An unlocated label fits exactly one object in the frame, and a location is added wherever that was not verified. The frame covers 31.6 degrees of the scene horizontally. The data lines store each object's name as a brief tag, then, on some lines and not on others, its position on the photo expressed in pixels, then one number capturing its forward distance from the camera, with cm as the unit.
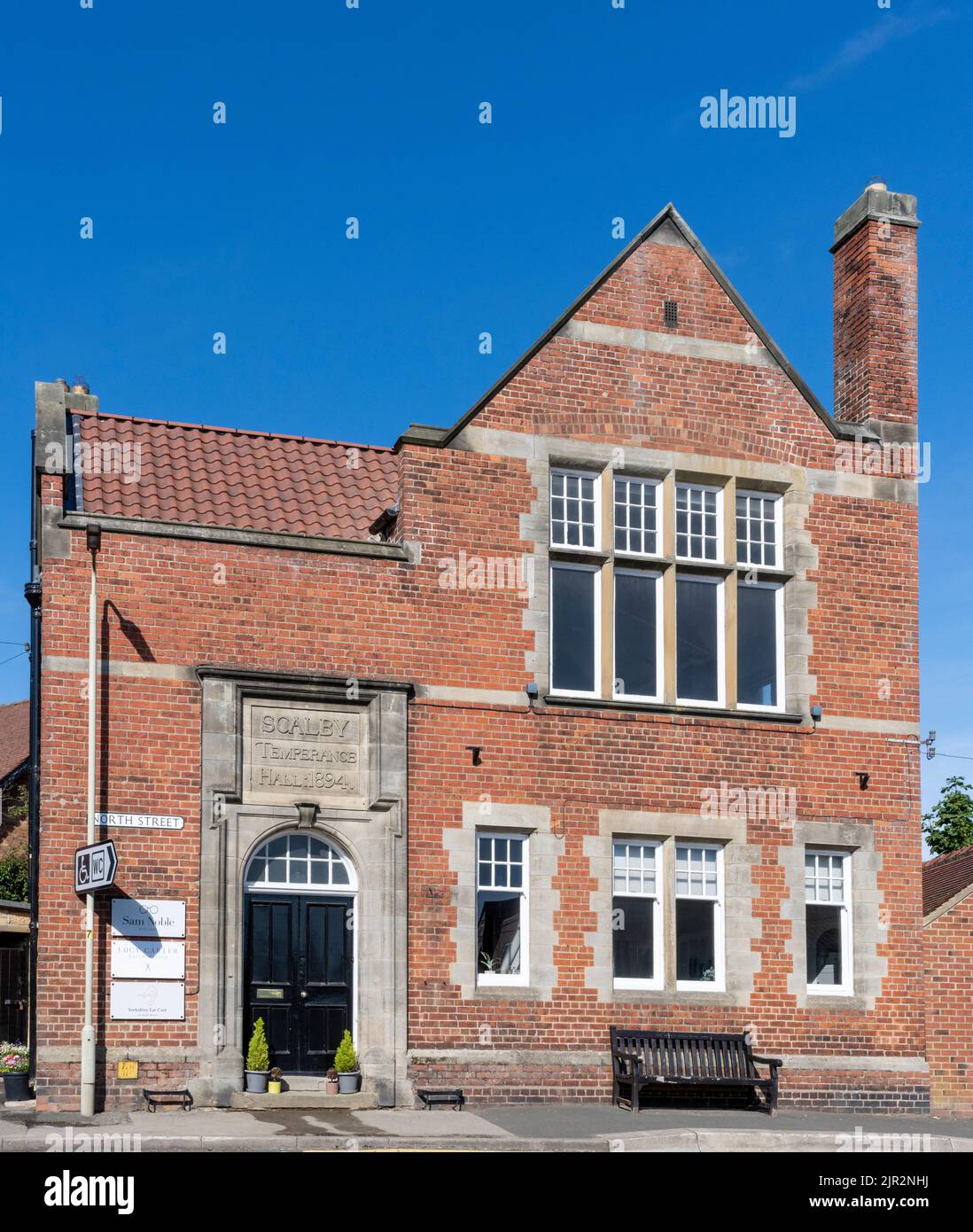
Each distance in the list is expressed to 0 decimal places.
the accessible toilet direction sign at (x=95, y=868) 1755
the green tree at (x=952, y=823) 4528
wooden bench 2006
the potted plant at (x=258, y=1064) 1878
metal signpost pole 1788
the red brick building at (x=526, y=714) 1919
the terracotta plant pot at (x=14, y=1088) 1831
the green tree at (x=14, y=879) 3797
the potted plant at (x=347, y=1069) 1911
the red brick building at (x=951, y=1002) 2241
